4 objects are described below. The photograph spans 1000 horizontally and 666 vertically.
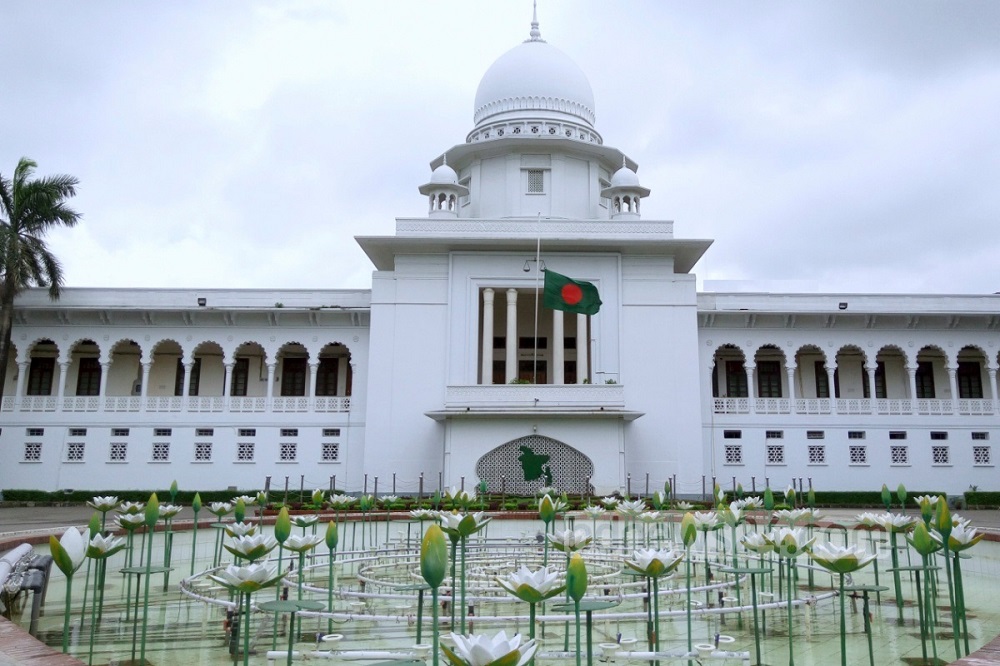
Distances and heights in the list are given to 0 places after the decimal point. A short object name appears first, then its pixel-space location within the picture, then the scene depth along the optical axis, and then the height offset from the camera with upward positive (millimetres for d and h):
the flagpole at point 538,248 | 26756 +7478
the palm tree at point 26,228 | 27547 +8106
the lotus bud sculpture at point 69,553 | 5145 -509
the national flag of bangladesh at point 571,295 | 25688 +5575
